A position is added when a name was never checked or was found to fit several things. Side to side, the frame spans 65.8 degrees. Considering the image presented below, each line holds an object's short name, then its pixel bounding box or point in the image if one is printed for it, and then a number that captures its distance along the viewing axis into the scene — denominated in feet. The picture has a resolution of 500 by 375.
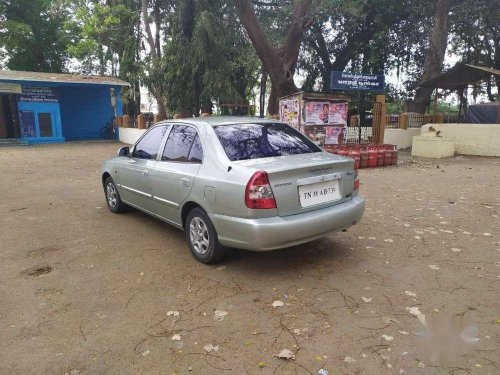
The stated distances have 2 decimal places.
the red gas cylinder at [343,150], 35.72
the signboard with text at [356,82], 39.14
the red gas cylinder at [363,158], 36.87
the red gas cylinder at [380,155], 37.78
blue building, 66.54
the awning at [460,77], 49.93
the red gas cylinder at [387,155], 38.17
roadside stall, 37.19
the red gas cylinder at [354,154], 35.99
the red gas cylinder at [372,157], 37.32
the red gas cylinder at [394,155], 38.63
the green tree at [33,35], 92.47
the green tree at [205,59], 60.23
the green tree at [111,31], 80.12
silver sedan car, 11.78
